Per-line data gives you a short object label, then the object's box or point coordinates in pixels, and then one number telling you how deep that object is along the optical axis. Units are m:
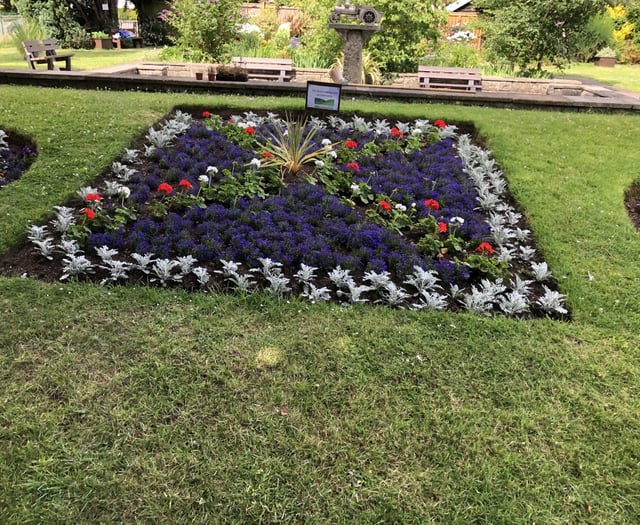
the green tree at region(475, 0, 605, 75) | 9.90
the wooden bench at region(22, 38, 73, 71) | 9.44
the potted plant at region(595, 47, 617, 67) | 17.46
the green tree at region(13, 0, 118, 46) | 16.86
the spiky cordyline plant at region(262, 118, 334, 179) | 4.21
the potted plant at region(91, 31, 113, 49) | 17.33
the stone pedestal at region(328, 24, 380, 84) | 7.76
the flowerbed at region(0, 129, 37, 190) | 4.07
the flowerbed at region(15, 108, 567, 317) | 2.83
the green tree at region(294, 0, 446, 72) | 9.50
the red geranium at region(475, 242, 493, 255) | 3.18
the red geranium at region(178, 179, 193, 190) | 3.68
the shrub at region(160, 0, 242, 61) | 9.80
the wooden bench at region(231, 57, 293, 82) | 9.13
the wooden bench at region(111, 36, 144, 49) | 17.84
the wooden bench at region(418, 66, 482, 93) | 8.70
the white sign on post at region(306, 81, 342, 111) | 5.09
